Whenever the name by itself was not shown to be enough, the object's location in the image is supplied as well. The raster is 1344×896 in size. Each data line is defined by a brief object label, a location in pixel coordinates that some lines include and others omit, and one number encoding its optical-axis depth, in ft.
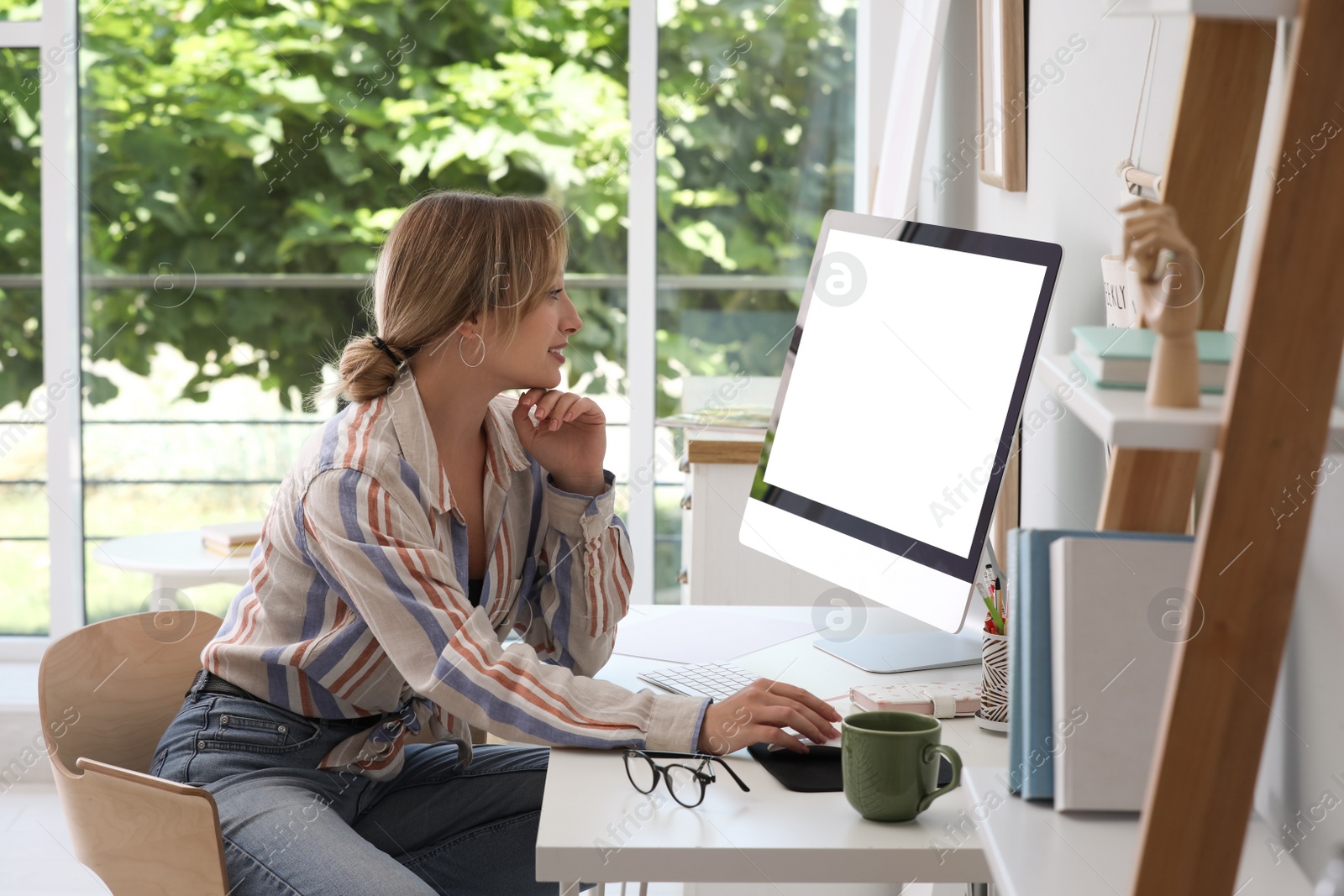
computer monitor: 10.51
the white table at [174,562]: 17.95
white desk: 9.53
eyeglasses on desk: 9.93
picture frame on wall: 12.72
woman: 10.36
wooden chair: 10.26
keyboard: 10.97
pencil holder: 10.40
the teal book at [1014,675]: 9.43
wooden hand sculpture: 8.55
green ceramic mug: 9.66
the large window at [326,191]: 21.56
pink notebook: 10.52
